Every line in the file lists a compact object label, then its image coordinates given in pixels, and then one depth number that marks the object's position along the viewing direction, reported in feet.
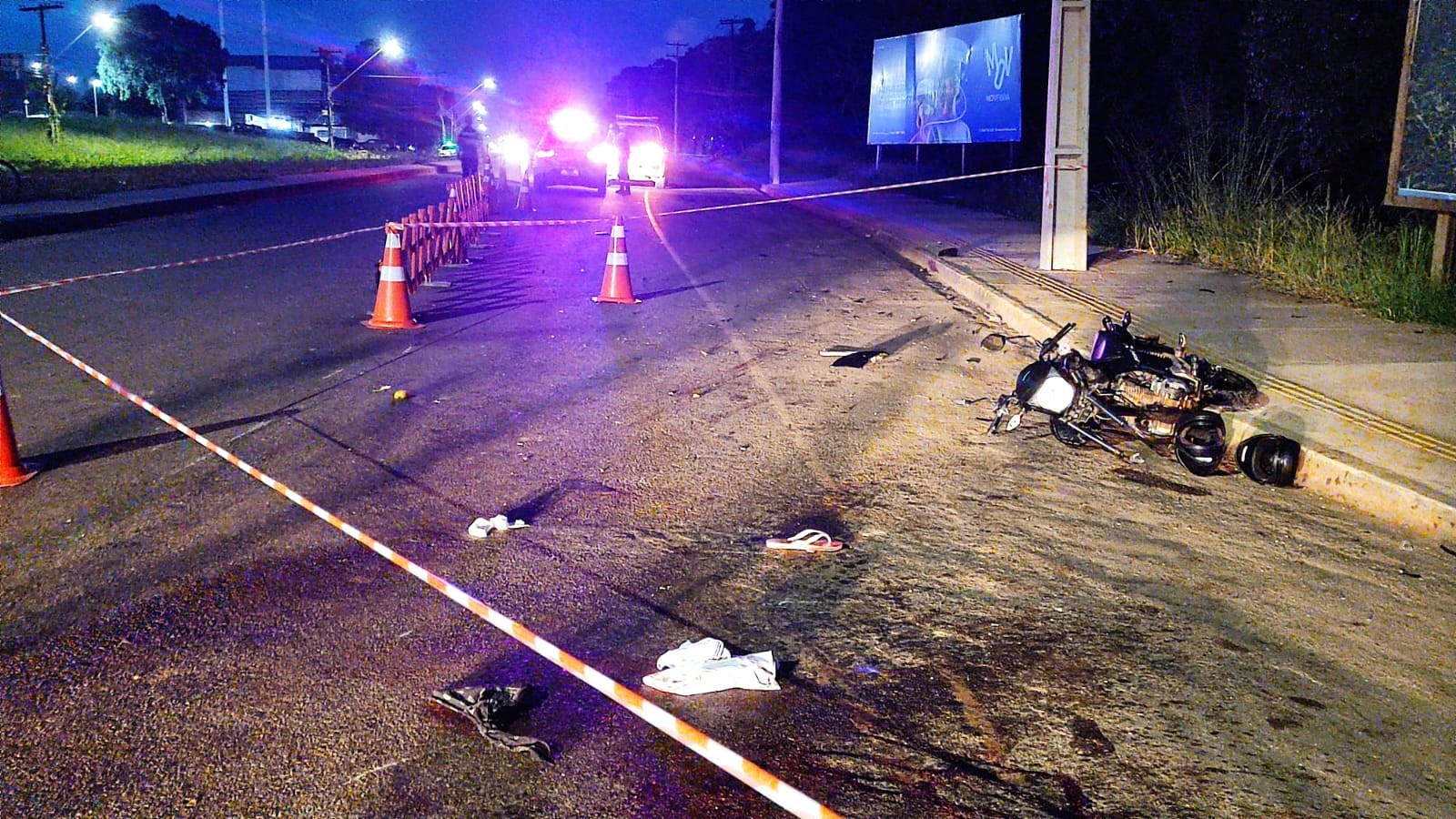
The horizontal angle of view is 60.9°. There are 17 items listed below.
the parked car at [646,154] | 129.80
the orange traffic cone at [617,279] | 43.75
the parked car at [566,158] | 123.75
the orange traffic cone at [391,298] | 37.91
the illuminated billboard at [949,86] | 96.12
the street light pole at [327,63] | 248.52
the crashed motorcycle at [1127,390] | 24.72
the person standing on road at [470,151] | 134.21
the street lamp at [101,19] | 194.41
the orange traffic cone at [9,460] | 21.26
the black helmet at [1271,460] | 22.45
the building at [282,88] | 450.30
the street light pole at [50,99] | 133.08
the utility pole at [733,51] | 315.78
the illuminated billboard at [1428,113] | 36.22
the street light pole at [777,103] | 120.47
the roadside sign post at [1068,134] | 49.83
